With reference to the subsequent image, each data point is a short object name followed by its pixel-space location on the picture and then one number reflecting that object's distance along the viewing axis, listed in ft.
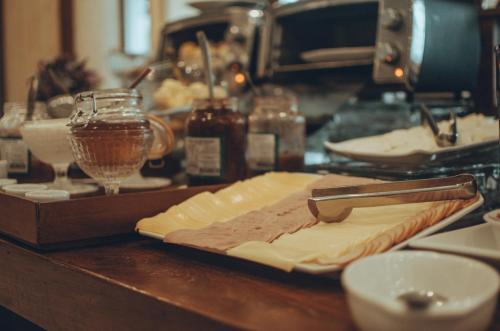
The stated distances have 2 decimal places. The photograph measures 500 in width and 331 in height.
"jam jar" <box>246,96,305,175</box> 3.98
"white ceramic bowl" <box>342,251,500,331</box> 1.39
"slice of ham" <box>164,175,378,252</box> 2.38
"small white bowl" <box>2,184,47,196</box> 2.96
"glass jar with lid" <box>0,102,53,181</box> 4.07
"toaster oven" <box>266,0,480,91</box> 4.67
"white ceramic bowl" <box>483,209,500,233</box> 2.41
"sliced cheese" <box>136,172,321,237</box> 2.75
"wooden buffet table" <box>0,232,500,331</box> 1.78
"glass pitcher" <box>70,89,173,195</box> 2.95
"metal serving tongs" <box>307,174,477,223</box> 2.36
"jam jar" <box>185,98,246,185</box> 3.62
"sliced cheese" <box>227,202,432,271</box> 2.07
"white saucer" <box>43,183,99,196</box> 3.20
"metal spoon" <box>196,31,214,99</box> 3.99
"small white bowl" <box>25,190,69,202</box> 2.78
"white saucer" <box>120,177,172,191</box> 3.47
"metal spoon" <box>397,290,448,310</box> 1.59
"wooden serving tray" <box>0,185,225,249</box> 2.66
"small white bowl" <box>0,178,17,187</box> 3.33
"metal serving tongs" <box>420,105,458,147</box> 3.58
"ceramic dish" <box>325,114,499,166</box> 3.45
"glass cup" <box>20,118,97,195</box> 3.40
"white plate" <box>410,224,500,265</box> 1.98
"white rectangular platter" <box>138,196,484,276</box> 1.97
